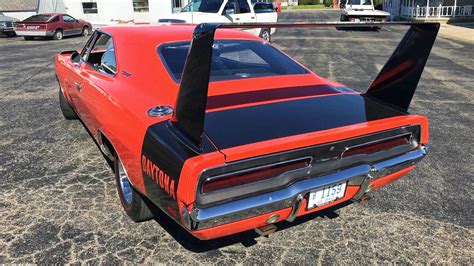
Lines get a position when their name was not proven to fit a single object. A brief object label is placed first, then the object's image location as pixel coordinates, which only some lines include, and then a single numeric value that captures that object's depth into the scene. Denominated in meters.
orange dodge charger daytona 2.20
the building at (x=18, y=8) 23.72
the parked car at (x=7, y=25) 19.95
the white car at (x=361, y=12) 21.11
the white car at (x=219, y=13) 12.68
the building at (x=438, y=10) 25.81
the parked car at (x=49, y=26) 18.56
